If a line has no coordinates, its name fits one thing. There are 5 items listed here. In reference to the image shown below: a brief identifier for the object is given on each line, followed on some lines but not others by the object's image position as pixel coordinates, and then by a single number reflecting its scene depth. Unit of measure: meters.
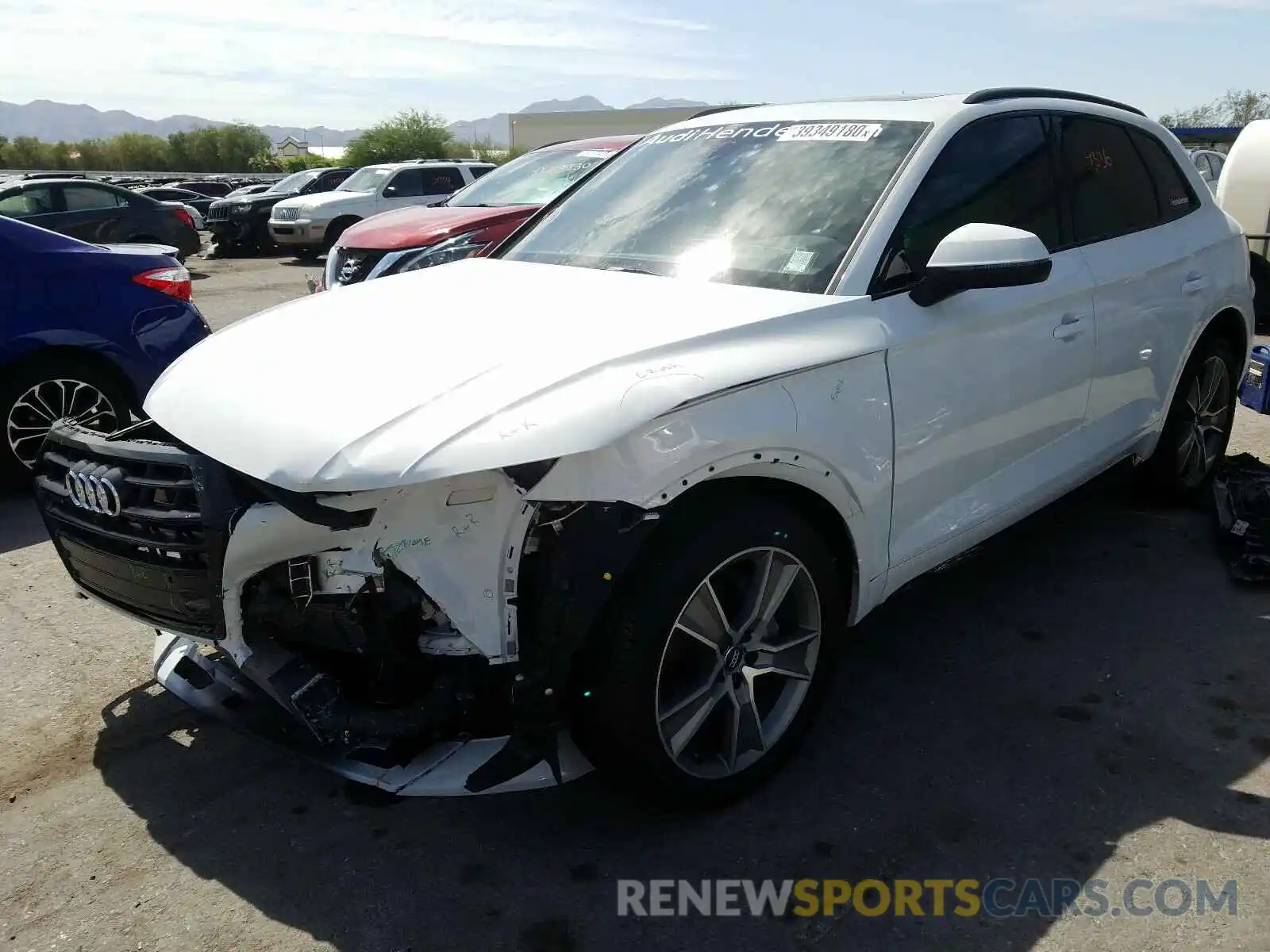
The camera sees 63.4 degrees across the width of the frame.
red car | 8.20
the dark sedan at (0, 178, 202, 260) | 14.44
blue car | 5.29
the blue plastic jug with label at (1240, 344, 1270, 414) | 5.41
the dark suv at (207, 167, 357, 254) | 21.78
